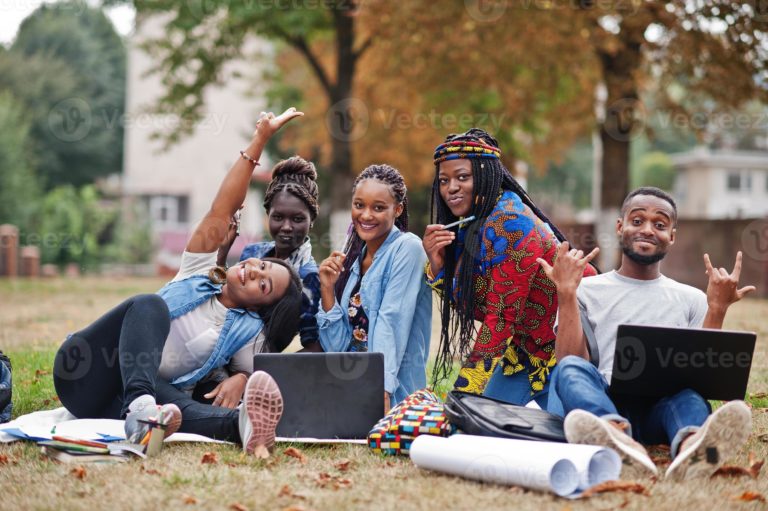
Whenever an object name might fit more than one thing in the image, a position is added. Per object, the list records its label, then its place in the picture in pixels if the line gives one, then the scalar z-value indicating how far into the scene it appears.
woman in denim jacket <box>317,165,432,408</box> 4.88
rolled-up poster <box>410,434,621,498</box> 3.47
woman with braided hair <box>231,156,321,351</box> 5.45
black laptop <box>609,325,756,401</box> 3.87
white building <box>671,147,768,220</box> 50.69
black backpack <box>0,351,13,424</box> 4.75
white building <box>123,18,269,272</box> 37.12
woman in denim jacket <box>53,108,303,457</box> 4.21
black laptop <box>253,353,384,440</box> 4.59
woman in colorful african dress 4.56
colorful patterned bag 4.23
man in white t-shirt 3.63
